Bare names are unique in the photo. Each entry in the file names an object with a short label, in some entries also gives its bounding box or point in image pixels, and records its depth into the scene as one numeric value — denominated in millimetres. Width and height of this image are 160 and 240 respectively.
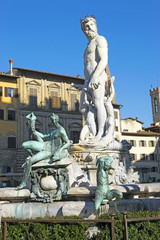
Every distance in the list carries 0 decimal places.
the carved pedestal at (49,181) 6195
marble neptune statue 10211
